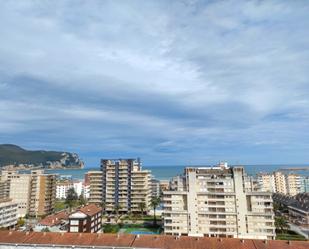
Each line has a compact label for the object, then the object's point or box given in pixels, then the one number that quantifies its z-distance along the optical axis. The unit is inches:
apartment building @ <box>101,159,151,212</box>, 4461.1
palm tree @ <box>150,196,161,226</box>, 3718.0
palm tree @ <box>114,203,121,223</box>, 4414.4
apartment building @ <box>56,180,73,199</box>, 6939.0
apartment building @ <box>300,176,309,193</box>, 6215.6
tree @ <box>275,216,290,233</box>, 3046.3
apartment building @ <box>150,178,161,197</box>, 6155.5
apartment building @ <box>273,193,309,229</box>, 3634.8
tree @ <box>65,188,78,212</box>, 4713.1
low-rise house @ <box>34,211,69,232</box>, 2902.1
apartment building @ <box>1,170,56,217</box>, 4252.0
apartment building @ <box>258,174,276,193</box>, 6154.5
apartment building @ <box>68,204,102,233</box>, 2529.5
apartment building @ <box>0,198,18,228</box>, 3324.3
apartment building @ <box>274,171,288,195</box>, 6338.6
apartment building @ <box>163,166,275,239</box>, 2518.5
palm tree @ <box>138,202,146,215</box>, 4360.2
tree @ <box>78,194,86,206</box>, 5120.1
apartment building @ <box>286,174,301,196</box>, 6225.4
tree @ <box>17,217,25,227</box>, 3597.9
